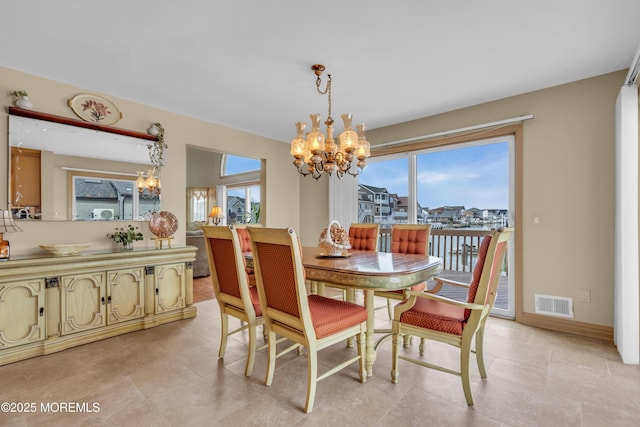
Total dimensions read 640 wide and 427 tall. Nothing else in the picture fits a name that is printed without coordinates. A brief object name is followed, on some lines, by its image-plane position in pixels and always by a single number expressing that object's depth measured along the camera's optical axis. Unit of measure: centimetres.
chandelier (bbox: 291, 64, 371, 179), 255
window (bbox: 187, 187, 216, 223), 836
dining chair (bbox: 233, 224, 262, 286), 316
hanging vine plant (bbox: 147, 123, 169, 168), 356
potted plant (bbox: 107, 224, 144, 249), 324
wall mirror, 276
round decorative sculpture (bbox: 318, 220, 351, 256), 255
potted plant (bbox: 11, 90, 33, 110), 267
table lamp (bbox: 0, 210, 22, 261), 242
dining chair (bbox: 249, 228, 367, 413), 171
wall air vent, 298
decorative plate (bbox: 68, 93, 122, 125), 302
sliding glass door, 353
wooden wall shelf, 271
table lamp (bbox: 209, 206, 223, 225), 583
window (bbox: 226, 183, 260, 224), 764
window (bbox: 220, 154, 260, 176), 749
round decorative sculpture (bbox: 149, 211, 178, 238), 338
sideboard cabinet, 238
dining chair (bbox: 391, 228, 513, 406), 177
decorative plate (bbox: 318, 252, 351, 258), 254
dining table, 185
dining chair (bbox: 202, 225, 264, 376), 212
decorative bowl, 268
